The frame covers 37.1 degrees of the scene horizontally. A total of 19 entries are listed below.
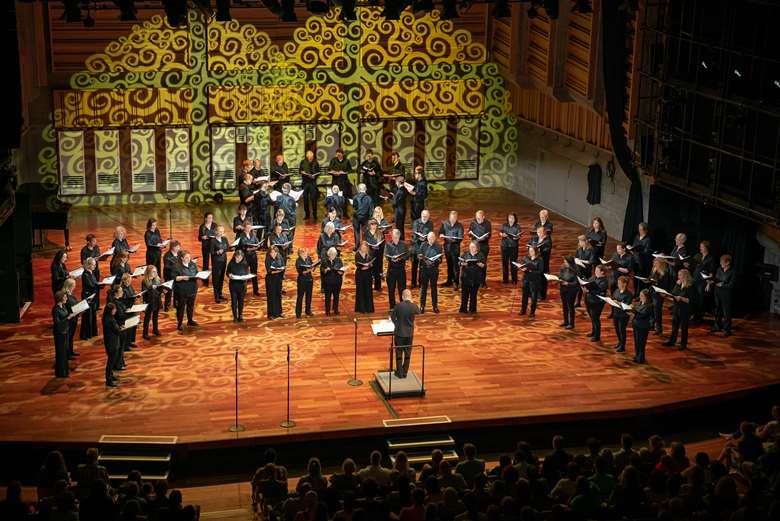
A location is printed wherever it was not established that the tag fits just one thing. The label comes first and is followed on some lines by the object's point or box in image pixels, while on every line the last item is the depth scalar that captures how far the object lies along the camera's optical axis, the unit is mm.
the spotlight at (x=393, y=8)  16594
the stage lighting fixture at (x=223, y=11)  16081
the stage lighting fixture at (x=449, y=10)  16688
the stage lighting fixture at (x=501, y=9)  16922
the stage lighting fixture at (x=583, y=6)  16625
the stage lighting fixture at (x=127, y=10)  15911
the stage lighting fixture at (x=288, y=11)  16391
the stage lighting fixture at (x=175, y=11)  15477
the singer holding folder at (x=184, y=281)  16344
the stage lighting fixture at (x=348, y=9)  16312
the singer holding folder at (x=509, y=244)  18750
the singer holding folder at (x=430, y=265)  17578
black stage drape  19500
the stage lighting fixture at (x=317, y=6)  15945
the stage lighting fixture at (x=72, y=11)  16302
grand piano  19406
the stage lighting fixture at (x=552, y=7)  16656
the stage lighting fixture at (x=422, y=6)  16266
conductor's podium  14328
